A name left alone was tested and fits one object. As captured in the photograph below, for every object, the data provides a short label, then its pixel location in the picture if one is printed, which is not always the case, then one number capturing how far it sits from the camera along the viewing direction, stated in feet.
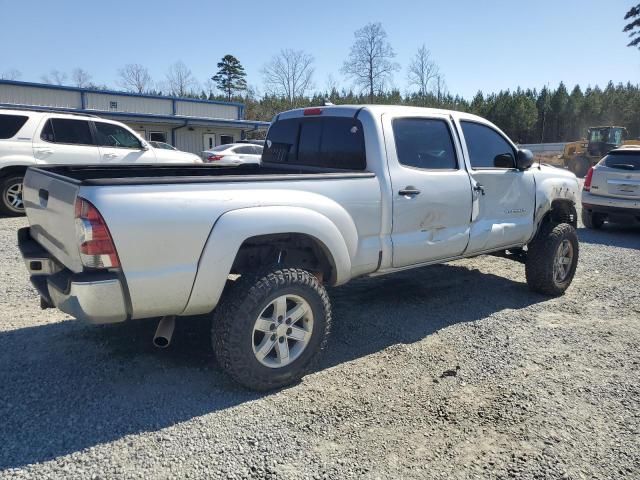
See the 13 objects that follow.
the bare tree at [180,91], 215.65
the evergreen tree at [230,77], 234.38
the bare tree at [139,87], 216.74
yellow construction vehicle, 93.45
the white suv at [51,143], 29.07
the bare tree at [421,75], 185.98
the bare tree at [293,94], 199.62
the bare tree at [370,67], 183.11
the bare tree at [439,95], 191.91
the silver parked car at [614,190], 31.73
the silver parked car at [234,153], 60.90
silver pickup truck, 9.04
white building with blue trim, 82.07
